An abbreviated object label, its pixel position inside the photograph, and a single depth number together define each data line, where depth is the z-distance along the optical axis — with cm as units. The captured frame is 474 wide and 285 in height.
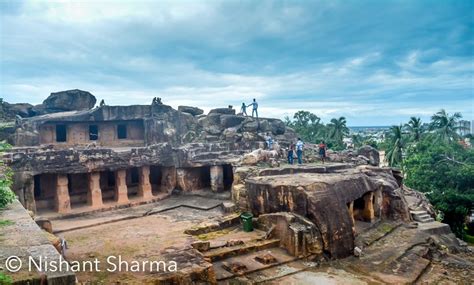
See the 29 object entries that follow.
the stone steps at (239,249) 1116
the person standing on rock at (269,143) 2072
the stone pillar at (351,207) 1380
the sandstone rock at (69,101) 2744
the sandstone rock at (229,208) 1524
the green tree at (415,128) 4116
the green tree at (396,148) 3688
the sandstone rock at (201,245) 1130
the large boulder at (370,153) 2280
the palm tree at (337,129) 5038
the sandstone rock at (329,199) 1210
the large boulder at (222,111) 2753
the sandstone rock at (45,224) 1206
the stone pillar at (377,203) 1593
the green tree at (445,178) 2359
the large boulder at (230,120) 2578
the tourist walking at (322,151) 1959
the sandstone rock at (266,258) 1113
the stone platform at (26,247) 498
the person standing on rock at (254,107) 2441
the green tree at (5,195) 870
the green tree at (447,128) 3706
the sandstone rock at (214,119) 2631
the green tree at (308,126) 4981
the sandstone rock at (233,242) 1191
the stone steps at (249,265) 1014
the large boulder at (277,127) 2630
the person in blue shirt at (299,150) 1812
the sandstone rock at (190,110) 2848
